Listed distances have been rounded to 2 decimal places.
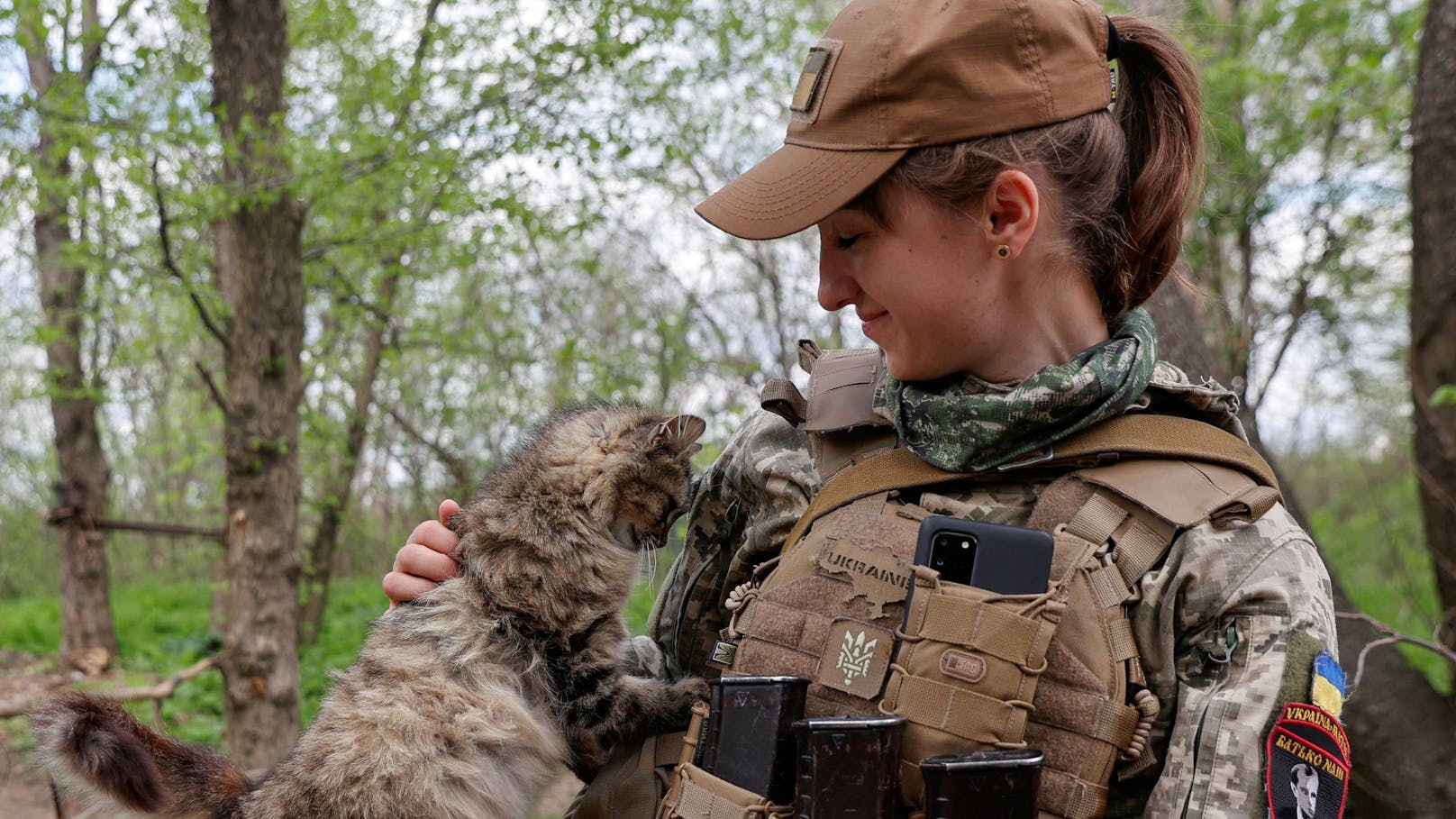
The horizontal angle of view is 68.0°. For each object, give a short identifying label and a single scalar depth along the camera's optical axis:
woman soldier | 1.77
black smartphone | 1.80
